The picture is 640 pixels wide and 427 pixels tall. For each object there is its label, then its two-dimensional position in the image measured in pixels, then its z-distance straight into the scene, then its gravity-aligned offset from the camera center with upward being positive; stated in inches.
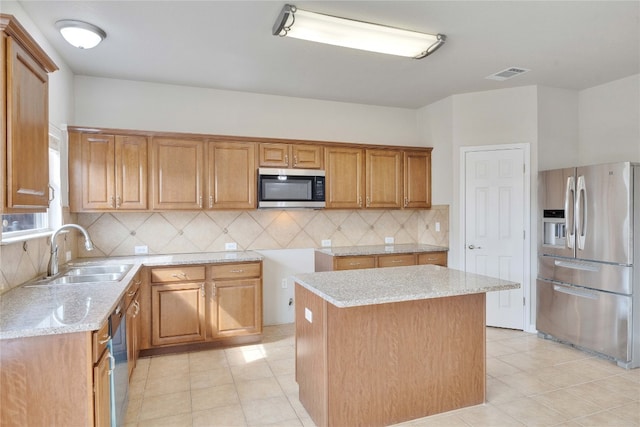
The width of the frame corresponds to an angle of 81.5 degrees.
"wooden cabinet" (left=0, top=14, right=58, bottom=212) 64.4 +17.5
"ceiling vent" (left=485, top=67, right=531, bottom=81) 143.0 +55.1
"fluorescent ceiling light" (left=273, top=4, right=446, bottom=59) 100.1 +51.5
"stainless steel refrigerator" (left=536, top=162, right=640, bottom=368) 125.0 -17.2
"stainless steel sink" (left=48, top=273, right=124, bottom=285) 107.3 -19.8
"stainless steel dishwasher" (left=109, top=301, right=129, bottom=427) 77.1 -35.0
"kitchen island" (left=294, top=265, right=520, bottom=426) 85.2 -33.0
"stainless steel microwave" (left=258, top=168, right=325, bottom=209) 156.8 +10.4
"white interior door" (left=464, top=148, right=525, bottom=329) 162.7 -5.0
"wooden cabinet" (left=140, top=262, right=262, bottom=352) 133.6 -34.6
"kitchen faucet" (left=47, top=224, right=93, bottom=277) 102.9 -12.5
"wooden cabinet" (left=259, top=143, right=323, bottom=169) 159.0 +24.7
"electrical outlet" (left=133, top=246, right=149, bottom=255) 152.0 -15.7
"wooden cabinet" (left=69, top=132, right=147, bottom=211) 135.6 +15.0
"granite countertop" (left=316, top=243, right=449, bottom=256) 165.2 -17.6
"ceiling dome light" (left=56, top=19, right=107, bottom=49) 104.3 +51.0
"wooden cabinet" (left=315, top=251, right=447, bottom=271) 162.1 -21.9
